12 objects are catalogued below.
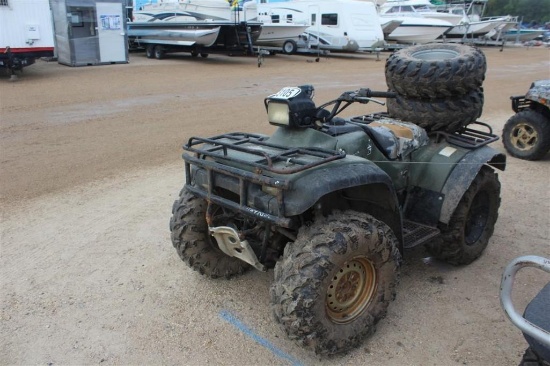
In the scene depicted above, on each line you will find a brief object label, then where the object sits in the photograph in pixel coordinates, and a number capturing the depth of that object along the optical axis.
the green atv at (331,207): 2.90
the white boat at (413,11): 32.94
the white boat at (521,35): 37.59
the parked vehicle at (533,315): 1.91
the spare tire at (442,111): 4.25
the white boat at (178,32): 19.91
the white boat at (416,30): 29.66
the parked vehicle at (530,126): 7.52
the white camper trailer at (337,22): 24.38
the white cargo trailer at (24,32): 13.67
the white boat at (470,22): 34.22
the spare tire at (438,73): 4.02
